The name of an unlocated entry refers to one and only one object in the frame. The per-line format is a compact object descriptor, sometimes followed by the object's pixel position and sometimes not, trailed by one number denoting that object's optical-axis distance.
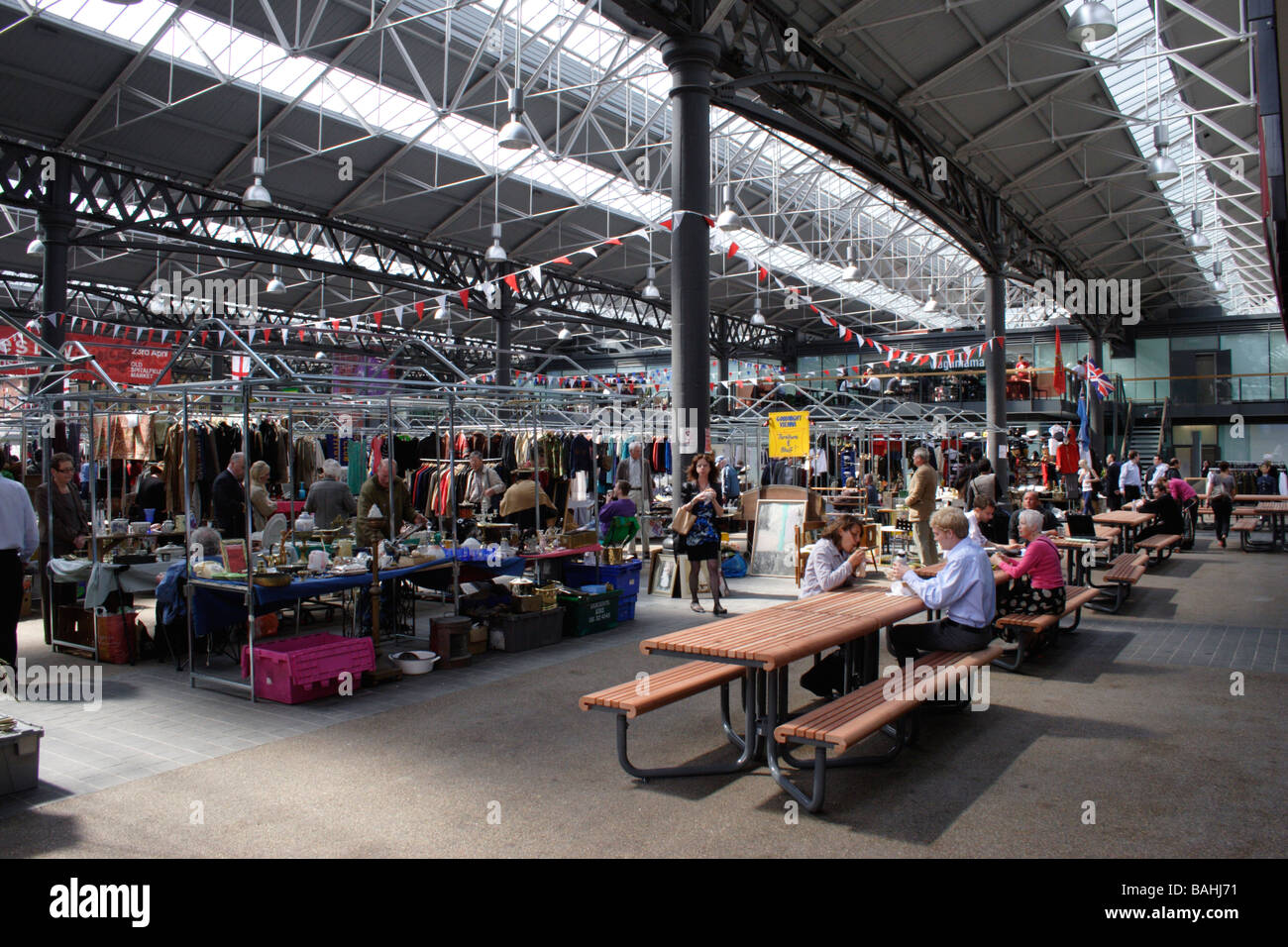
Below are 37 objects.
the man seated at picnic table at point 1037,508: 8.84
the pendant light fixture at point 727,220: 15.43
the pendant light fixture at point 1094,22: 9.70
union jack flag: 19.55
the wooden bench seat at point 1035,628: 7.02
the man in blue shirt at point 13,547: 6.05
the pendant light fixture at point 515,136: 11.17
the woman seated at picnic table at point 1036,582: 7.39
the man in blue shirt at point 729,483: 16.17
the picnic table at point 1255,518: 15.80
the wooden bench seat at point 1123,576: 9.77
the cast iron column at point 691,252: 10.05
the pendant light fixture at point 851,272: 20.36
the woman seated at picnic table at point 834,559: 6.38
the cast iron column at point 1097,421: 27.44
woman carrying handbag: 9.41
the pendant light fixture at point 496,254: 17.14
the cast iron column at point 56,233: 14.36
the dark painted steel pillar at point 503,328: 22.01
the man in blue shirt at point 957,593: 5.57
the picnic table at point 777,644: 4.55
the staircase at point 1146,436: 30.18
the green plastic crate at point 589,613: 8.77
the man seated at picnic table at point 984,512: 8.82
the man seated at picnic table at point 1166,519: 14.00
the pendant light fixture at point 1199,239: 17.67
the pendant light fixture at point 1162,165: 13.56
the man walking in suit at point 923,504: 11.52
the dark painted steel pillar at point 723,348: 33.59
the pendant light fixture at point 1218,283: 23.33
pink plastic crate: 6.42
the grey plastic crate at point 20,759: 4.61
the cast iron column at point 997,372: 18.59
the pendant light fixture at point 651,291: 22.70
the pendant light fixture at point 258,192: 13.04
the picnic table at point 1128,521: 13.24
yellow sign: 12.66
